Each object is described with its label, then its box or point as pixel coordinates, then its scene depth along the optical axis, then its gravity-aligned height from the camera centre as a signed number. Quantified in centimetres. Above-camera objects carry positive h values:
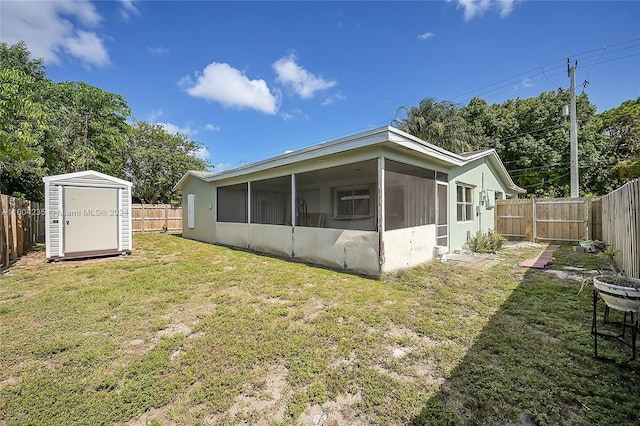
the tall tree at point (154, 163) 1847 +379
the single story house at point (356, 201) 556 +42
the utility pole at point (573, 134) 1227 +377
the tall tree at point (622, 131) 1730 +572
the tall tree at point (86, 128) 1153 +436
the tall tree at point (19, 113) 568 +243
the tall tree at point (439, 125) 1606 +545
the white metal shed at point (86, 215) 720 +1
